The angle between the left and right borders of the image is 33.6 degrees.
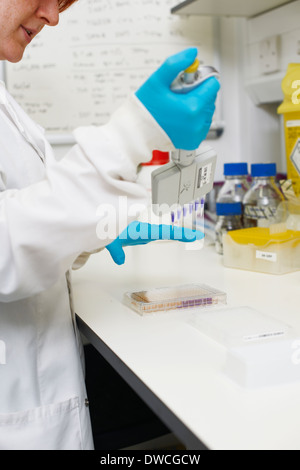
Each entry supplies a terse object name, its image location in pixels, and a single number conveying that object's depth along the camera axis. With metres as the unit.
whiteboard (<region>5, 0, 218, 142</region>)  1.79
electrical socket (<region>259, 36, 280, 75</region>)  1.78
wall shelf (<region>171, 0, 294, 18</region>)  1.74
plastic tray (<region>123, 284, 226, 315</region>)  0.99
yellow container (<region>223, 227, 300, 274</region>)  1.24
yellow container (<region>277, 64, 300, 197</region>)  1.50
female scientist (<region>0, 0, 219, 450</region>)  0.71
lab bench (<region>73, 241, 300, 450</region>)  0.58
